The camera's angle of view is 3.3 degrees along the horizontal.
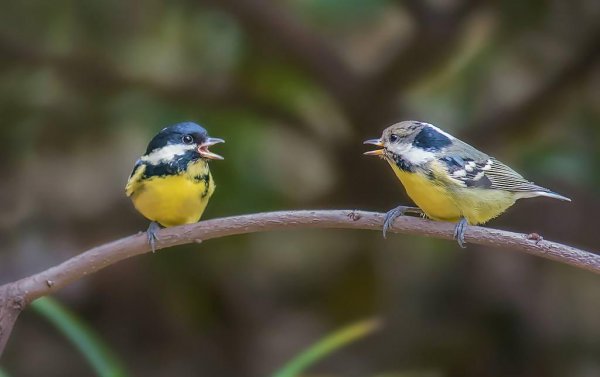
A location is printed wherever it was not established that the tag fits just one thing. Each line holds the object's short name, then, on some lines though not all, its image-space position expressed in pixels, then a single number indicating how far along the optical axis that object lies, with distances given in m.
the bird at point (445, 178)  5.07
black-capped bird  5.08
